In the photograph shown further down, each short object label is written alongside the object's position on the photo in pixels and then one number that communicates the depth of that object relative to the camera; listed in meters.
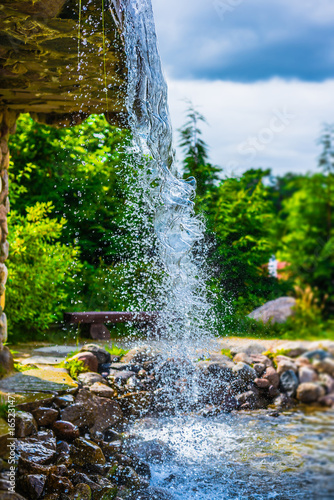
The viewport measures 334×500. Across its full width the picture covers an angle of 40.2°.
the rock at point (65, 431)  3.03
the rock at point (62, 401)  3.25
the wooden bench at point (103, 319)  5.90
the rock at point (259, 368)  3.93
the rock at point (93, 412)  3.26
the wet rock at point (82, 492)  2.33
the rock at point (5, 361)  3.62
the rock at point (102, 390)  3.85
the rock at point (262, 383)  3.83
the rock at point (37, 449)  2.56
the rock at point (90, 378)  4.03
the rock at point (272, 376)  3.55
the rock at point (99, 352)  4.83
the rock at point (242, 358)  4.21
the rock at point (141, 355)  4.91
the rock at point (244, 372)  4.04
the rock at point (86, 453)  2.76
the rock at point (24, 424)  2.74
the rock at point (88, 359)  4.50
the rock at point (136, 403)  3.84
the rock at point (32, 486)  2.30
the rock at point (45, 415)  3.01
